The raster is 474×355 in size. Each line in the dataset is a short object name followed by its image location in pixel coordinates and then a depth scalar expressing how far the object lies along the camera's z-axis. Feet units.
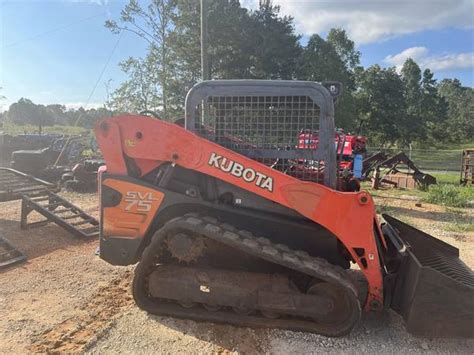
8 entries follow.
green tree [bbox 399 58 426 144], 143.02
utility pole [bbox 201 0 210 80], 38.40
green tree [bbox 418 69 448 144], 177.17
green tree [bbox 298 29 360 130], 97.96
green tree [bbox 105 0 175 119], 82.79
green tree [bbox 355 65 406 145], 143.64
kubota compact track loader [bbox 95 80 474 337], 11.53
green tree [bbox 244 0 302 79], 81.97
